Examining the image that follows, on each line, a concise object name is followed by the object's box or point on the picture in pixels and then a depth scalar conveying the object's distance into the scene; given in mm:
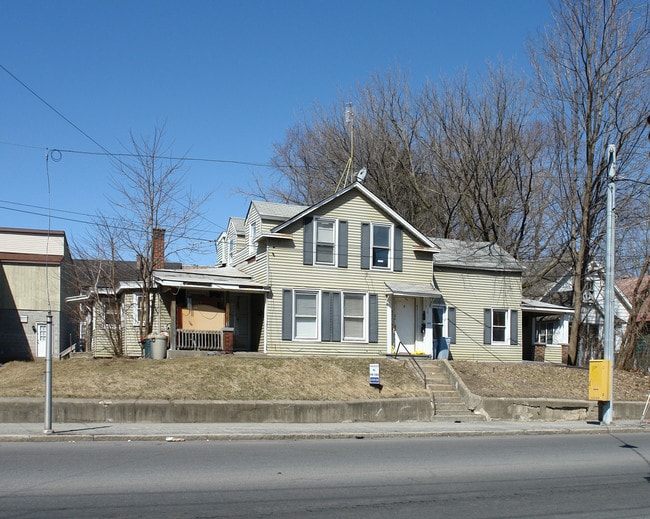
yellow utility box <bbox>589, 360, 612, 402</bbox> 21766
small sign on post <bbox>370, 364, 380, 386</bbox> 22969
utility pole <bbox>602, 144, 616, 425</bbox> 22000
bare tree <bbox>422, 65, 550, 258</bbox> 40562
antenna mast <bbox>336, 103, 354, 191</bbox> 40334
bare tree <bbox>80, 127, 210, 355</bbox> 26391
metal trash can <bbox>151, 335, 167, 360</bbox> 24750
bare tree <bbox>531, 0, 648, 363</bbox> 32281
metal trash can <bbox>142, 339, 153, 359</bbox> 25252
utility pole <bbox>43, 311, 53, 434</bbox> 15375
